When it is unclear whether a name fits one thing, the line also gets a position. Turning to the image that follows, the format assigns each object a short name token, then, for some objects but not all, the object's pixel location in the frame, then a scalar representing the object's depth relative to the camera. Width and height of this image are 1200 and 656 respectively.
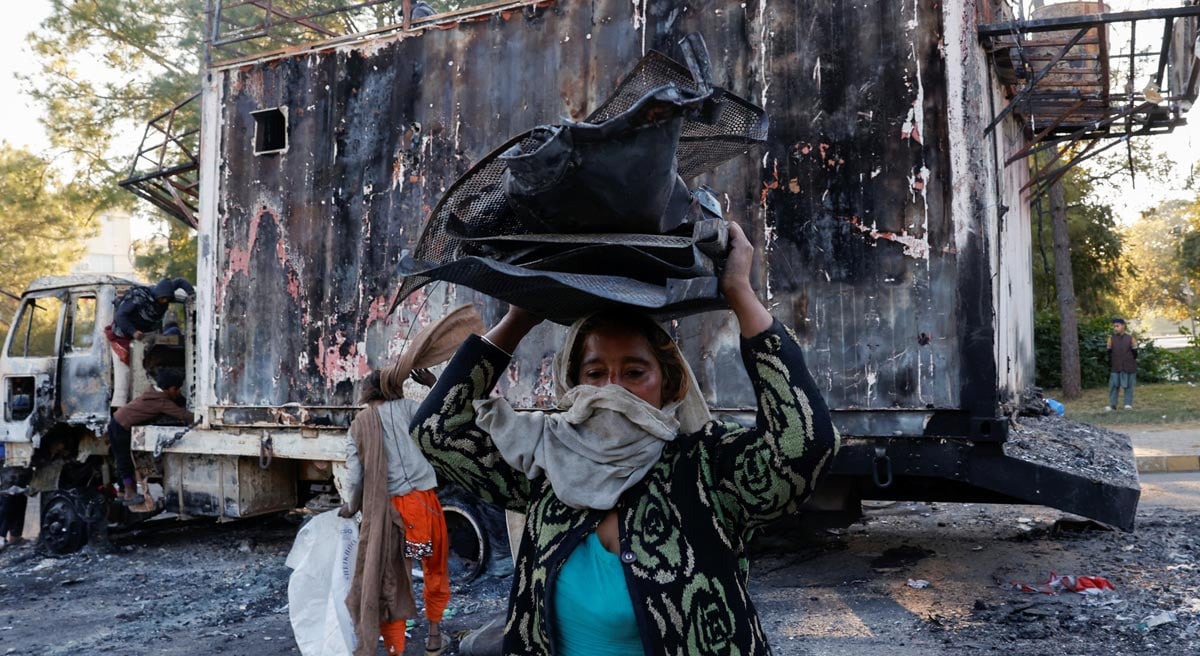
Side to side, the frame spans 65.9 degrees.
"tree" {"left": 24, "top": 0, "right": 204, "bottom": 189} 16.75
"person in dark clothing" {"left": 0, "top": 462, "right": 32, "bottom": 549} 9.16
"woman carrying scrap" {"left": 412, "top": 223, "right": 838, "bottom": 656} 1.67
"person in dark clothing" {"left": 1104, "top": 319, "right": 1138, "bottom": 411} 15.33
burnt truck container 5.22
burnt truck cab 8.80
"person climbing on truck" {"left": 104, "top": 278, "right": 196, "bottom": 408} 8.59
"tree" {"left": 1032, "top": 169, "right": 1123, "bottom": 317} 20.05
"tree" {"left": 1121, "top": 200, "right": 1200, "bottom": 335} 24.36
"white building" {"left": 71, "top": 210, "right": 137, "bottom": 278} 52.23
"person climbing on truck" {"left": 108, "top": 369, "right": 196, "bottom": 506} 8.50
